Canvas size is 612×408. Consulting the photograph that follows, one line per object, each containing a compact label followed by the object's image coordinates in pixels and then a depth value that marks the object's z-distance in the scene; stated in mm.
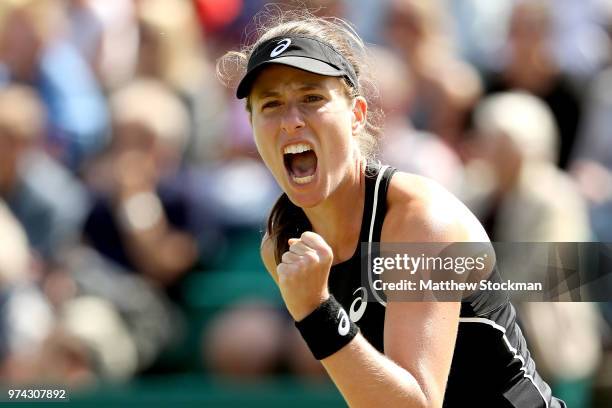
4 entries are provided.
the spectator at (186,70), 12656
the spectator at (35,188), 11906
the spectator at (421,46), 12414
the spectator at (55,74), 12734
